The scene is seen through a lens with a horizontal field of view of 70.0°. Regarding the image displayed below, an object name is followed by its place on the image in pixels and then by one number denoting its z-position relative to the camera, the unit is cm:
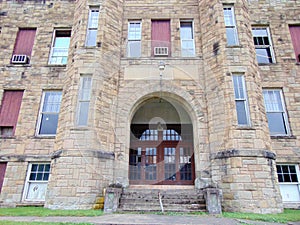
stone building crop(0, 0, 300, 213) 759
